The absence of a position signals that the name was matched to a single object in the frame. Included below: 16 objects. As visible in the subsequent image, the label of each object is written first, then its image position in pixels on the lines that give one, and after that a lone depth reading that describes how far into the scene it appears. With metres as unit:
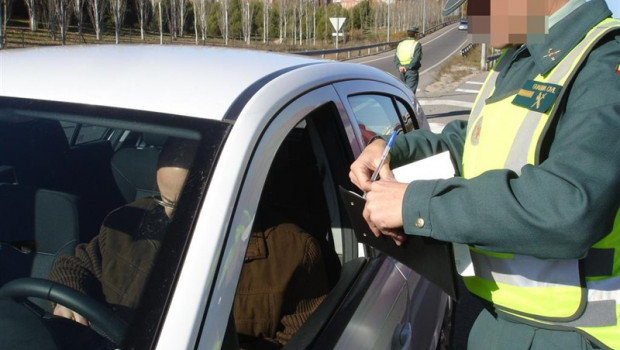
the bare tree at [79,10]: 33.80
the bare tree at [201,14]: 45.62
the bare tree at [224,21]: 49.19
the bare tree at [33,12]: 34.09
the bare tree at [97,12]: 34.06
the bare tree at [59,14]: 30.50
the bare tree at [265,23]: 57.22
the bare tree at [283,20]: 60.91
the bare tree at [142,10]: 39.09
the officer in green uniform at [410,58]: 12.01
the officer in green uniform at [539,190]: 1.18
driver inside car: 1.40
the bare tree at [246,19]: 52.56
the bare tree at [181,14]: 45.84
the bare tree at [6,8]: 26.40
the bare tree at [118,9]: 34.03
